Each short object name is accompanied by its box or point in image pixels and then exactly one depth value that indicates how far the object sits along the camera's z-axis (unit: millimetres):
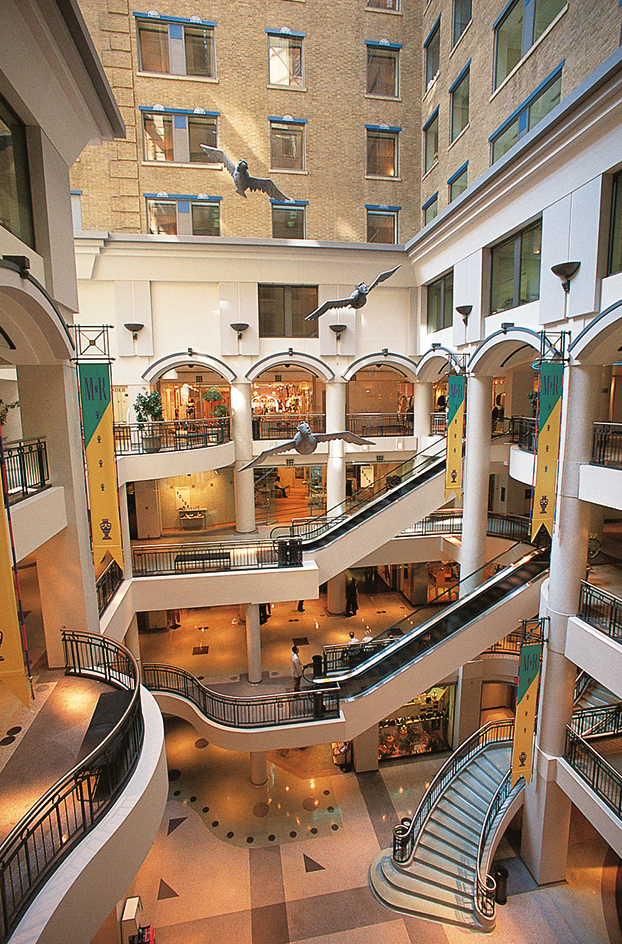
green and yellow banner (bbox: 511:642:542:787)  9602
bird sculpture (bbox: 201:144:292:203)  11702
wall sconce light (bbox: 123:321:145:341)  15242
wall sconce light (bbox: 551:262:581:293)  8625
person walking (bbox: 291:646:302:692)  11664
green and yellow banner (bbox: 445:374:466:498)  12695
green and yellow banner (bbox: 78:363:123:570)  7883
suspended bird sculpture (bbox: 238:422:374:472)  13055
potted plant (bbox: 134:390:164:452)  13281
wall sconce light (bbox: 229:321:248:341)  15711
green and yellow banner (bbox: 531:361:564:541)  8758
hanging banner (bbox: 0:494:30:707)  4801
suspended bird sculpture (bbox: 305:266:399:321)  12859
